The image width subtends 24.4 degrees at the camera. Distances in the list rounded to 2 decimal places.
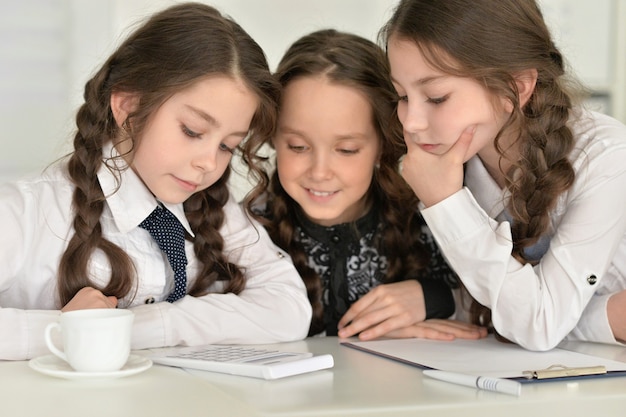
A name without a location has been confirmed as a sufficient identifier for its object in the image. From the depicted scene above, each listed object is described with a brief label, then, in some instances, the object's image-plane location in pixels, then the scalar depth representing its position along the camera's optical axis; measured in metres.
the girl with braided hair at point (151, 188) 2.02
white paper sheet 1.77
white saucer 1.63
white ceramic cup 1.64
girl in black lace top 2.22
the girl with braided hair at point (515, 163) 1.99
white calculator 1.69
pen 1.61
